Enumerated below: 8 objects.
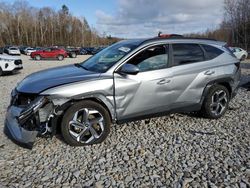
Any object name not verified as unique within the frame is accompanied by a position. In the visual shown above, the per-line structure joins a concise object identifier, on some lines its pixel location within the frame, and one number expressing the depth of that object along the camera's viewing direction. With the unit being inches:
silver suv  109.2
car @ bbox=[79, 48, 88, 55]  1336.3
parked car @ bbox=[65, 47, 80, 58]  1022.4
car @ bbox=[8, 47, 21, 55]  1111.8
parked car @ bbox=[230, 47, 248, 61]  714.7
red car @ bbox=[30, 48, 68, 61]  873.1
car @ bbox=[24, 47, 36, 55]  1221.1
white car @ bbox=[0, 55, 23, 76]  352.4
